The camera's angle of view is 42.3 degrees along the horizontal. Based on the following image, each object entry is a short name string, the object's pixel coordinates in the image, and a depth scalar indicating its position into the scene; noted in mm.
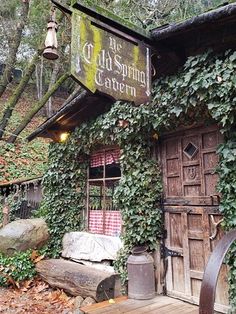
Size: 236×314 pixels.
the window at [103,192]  5914
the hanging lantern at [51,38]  3332
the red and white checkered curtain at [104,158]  6010
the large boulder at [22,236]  6594
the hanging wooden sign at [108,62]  2656
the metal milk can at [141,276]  4578
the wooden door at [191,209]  4176
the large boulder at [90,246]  5598
